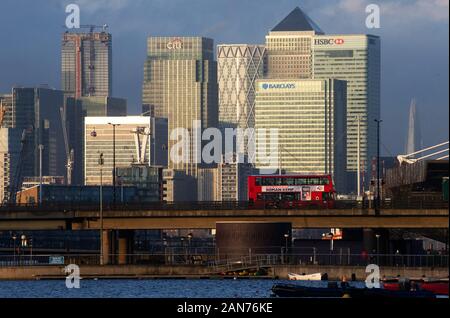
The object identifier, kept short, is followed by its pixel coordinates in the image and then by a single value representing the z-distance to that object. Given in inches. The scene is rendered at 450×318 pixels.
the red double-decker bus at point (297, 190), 7736.2
